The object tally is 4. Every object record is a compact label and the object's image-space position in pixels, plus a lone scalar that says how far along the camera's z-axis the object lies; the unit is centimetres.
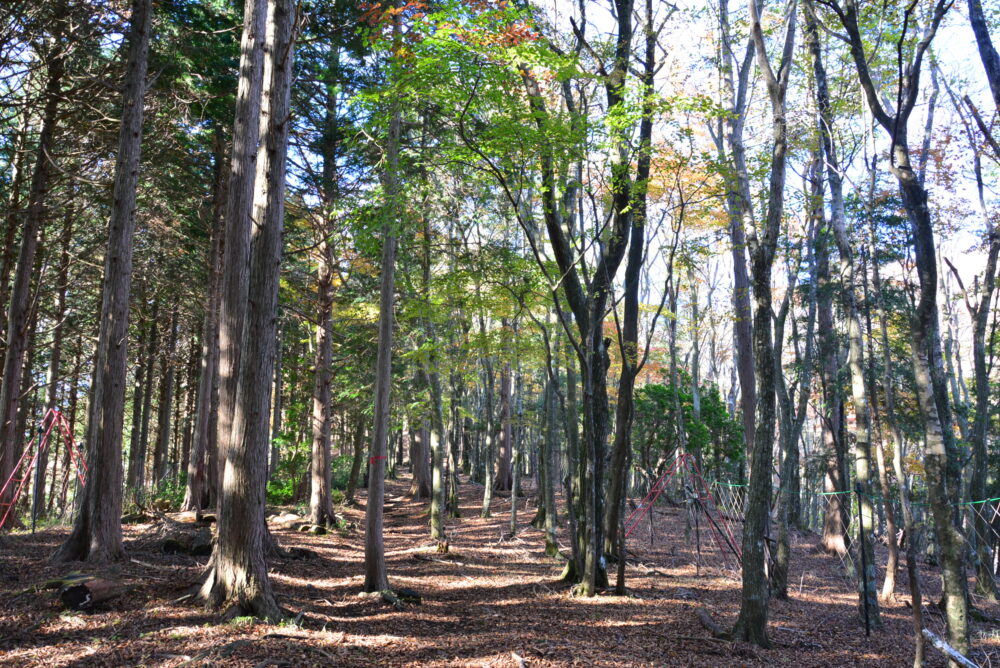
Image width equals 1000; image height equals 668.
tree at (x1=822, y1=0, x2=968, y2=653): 531
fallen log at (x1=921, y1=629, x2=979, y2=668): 369
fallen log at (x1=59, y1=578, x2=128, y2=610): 561
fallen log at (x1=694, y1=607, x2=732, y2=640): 670
